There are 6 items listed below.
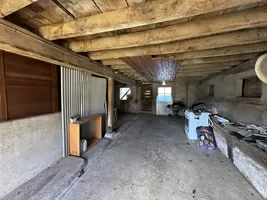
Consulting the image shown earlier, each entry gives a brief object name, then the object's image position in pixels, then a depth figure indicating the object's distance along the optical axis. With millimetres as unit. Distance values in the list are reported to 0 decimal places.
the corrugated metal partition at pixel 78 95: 2461
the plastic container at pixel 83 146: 2767
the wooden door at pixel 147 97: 8203
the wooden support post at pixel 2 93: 1571
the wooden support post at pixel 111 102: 3887
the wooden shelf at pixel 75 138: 2521
